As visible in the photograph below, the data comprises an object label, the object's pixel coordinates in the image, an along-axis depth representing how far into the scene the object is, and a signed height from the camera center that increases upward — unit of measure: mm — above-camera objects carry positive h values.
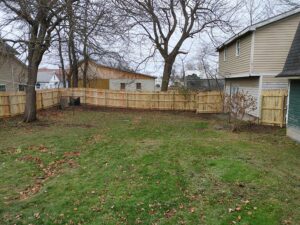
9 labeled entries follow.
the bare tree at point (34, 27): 9687 +2631
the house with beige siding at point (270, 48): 13242 +1871
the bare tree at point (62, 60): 27433 +2510
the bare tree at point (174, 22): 20244 +4902
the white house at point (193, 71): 44256 +2199
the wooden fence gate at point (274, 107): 12594 -1056
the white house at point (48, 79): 54638 +926
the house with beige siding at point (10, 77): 22005 +513
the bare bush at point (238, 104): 12328 -886
